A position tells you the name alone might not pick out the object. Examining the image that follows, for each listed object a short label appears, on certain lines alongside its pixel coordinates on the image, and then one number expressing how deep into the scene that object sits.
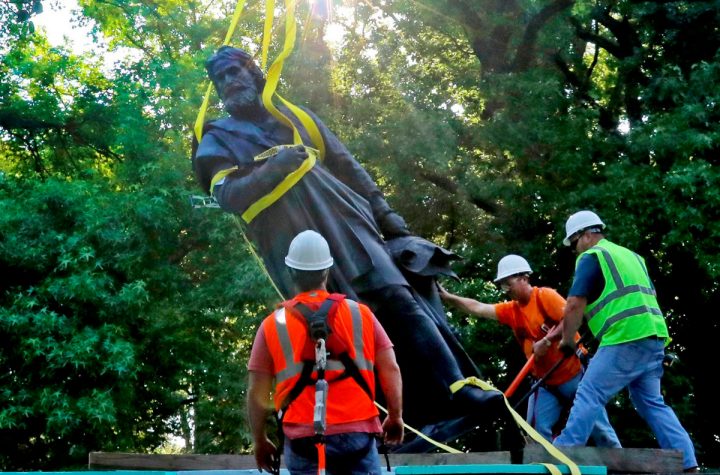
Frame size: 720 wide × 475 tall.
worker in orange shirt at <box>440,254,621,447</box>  7.71
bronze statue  6.41
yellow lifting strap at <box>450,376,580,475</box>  5.22
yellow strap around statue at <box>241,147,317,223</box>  6.50
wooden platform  5.42
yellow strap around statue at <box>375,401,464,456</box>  6.03
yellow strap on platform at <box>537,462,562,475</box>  5.07
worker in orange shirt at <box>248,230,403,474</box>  3.90
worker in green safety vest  6.50
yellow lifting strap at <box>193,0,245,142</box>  6.75
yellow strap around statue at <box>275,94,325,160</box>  7.07
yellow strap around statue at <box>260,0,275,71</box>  6.44
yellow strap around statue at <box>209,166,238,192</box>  6.62
